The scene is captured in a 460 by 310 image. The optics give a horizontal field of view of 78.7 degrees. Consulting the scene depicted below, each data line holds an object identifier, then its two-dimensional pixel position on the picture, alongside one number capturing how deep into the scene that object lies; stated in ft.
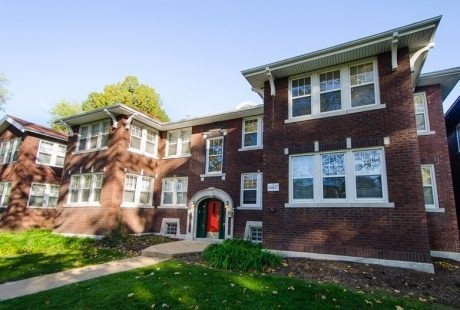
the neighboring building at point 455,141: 49.64
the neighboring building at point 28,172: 60.44
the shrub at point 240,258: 26.18
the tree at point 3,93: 93.56
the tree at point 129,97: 98.68
